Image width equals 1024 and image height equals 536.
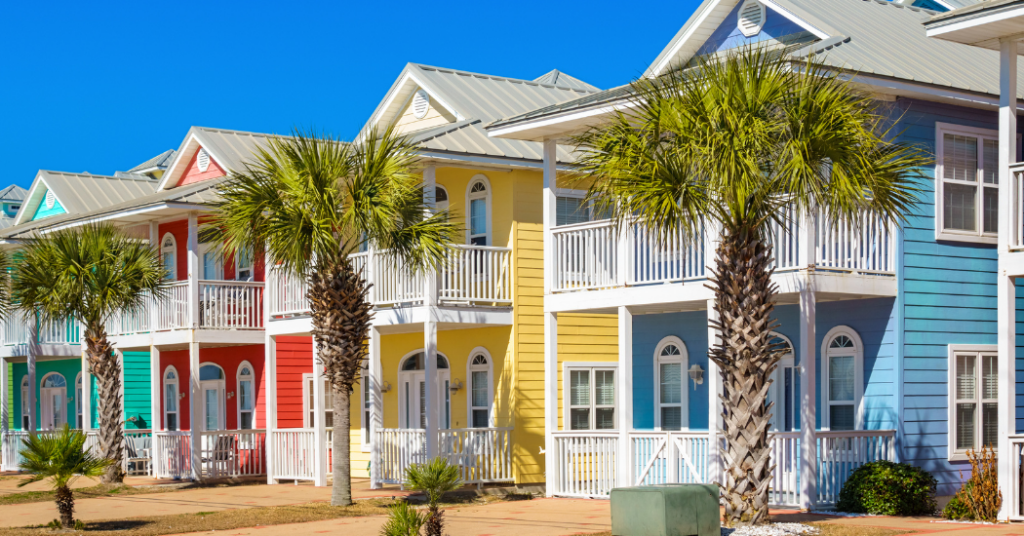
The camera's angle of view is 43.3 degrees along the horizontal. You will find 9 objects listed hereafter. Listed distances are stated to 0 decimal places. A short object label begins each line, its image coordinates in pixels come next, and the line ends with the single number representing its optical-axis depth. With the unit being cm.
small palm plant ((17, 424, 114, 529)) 1695
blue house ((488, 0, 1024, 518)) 1744
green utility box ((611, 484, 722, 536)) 1361
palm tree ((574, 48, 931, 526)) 1375
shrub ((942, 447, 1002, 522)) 1534
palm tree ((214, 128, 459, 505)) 1831
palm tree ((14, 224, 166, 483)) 2467
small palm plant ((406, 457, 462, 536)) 1458
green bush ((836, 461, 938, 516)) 1648
